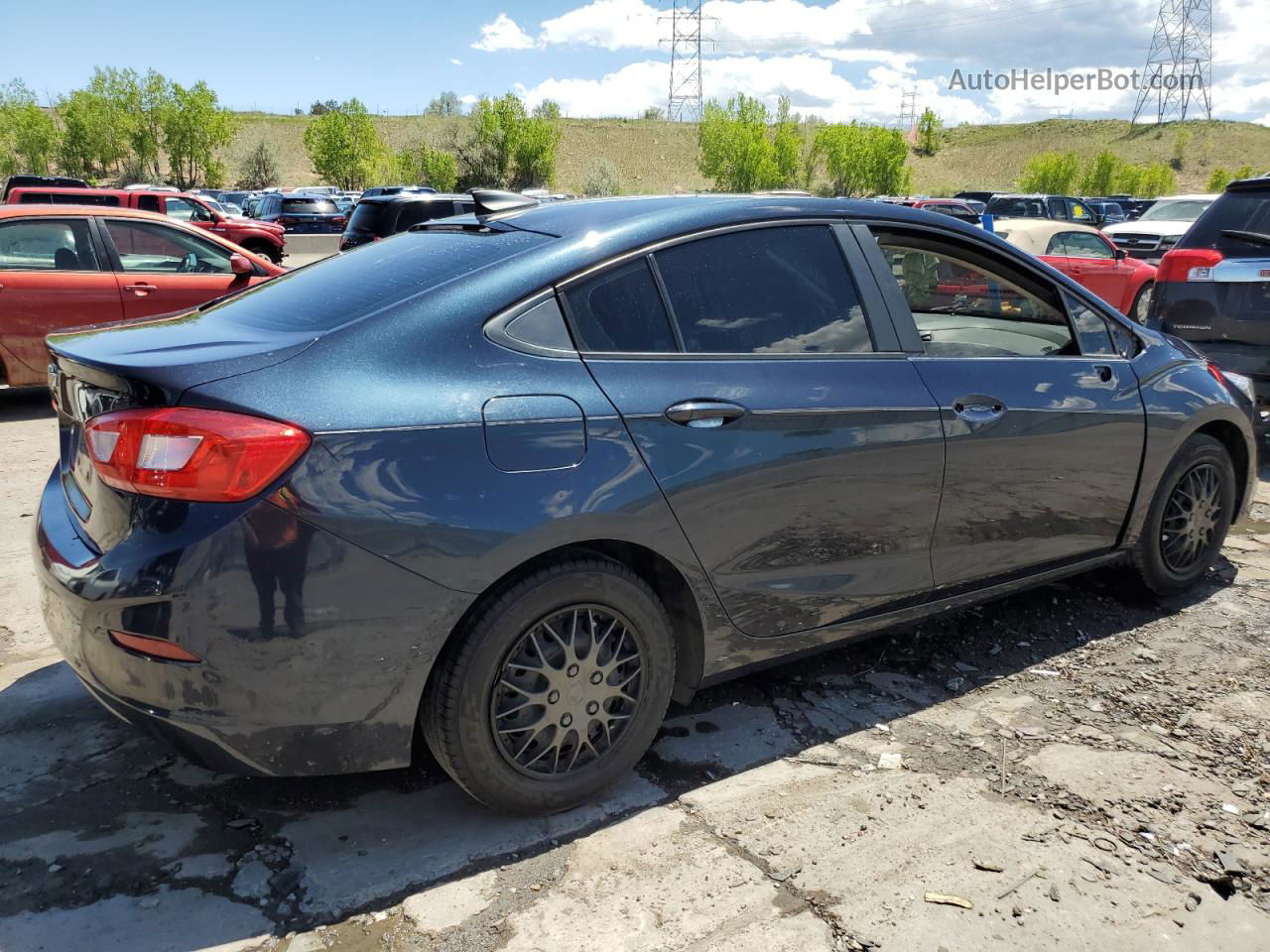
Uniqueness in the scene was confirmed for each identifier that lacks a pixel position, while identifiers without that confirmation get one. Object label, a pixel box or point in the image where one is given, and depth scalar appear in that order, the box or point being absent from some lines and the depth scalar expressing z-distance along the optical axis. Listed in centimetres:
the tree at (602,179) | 6800
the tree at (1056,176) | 6438
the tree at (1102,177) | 6259
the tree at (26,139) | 6719
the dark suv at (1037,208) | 2486
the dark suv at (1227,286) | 691
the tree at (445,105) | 11656
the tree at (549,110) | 9375
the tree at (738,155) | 7144
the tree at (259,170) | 7562
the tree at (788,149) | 7581
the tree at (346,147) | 7250
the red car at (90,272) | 814
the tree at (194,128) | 6850
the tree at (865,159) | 7284
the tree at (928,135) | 10956
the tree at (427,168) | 7131
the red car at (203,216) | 1770
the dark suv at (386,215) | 1435
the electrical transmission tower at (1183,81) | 8938
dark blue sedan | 237
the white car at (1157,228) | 1770
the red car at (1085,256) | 1416
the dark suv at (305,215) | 3112
